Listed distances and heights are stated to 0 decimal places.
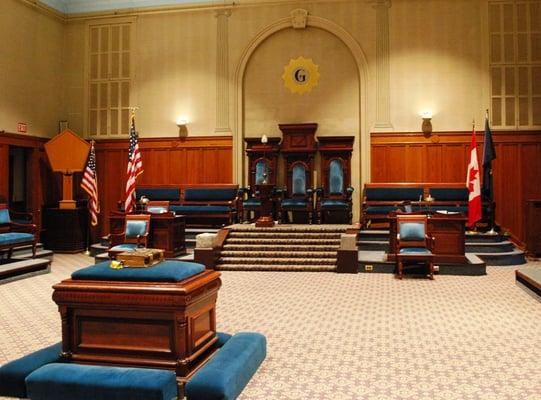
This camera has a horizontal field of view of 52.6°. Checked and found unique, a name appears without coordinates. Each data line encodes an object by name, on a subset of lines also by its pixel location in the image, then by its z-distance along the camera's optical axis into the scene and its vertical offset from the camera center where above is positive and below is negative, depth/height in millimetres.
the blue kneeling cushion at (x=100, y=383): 3242 -1062
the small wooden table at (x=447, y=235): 9518 -500
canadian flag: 10977 +209
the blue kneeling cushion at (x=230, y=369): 3305 -1073
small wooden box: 3840 -361
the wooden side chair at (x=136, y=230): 9914 -421
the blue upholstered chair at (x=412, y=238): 8906 -521
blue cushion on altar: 3676 -450
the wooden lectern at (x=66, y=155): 13156 +1272
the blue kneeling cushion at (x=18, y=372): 3578 -1087
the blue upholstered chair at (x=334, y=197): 12336 +234
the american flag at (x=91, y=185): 12242 +504
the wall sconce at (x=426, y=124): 13055 +1976
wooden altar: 3541 -767
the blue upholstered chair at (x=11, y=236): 9625 -515
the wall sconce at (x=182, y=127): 14078 +2069
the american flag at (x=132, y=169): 11774 +867
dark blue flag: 11727 +980
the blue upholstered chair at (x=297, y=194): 12719 +315
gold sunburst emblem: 13727 +3316
